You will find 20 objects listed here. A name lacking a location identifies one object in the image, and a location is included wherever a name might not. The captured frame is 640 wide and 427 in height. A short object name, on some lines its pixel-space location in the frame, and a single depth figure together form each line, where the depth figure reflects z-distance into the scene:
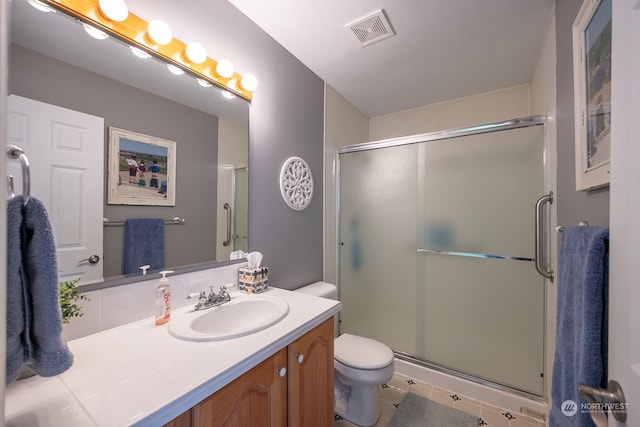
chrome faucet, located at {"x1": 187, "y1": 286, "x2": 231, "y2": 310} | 1.14
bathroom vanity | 0.58
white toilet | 1.46
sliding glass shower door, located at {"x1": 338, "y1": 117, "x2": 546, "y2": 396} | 1.65
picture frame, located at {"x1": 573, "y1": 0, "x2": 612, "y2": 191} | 0.75
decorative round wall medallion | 1.70
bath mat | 1.53
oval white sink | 0.88
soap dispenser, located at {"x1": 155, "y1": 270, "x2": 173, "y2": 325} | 1.00
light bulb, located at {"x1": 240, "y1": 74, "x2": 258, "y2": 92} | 1.39
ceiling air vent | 1.43
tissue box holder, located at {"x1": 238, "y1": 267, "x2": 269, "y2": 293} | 1.35
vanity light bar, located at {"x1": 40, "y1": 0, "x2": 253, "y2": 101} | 0.88
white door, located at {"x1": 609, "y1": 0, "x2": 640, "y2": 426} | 0.42
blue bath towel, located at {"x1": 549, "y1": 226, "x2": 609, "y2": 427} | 0.56
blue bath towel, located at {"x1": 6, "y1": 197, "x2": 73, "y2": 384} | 0.48
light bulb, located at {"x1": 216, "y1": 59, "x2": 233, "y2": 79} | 1.29
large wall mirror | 0.82
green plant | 0.75
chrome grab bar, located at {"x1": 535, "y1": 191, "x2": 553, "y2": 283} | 1.41
